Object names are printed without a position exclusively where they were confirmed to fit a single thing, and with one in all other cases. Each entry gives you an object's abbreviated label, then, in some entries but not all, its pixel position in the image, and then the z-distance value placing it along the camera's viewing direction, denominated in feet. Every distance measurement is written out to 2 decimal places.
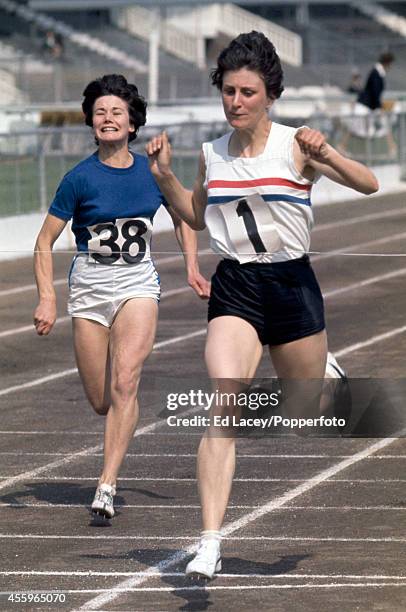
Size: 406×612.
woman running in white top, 41.70
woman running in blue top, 49.81
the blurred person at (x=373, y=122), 193.39
